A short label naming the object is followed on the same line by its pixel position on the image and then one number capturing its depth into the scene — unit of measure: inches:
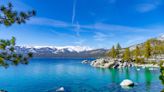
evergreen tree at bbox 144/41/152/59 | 2395.4
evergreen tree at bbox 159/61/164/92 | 210.5
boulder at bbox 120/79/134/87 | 1009.5
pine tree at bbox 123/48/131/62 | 2630.9
